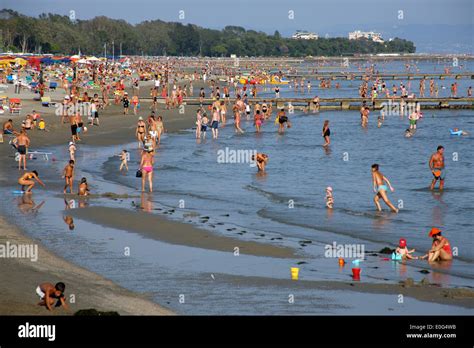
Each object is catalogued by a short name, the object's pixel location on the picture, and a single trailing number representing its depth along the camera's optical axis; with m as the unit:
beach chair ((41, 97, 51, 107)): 46.62
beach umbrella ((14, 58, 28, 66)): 75.32
